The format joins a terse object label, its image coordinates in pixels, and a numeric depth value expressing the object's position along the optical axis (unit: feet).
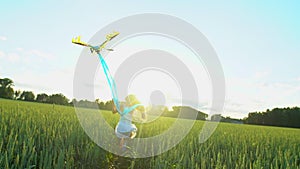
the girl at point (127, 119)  12.22
